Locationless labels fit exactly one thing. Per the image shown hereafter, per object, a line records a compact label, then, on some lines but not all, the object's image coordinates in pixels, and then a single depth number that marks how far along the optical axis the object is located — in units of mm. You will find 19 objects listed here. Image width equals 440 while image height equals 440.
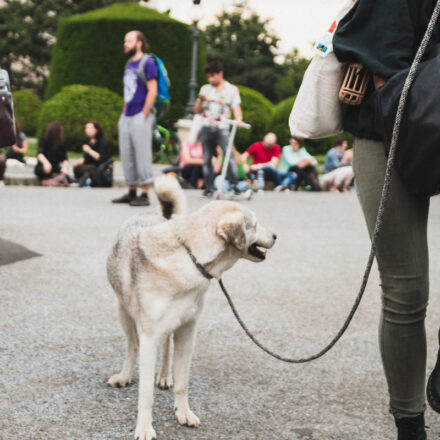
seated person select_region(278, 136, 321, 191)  14805
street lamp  18891
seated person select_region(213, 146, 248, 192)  12781
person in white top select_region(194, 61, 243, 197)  11195
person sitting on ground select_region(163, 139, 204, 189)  13492
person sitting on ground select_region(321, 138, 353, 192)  14797
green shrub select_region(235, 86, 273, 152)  23744
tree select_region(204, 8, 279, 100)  59188
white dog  2744
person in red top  14695
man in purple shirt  9250
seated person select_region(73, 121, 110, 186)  13180
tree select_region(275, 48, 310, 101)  52844
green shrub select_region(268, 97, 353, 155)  22281
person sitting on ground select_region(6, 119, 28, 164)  14805
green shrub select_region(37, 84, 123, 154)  20234
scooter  11328
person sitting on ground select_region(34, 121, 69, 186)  13133
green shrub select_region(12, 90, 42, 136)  28672
